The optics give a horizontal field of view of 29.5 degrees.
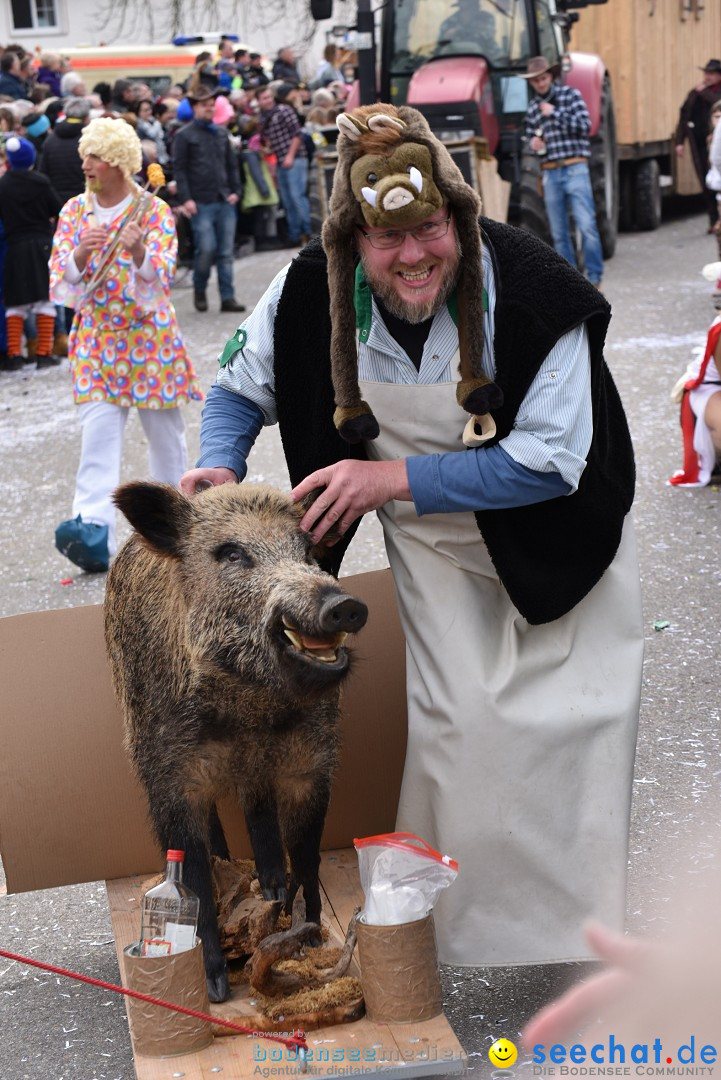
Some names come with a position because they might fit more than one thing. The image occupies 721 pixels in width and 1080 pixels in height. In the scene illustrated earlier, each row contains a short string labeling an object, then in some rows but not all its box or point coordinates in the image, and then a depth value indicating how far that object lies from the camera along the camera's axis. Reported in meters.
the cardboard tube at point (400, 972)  2.91
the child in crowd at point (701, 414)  7.45
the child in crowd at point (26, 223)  11.64
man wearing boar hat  3.12
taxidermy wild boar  2.94
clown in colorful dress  6.73
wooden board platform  2.79
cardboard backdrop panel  3.56
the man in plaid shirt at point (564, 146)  12.59
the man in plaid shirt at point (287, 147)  16.92
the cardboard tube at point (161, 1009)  2.86
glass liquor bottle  2.93
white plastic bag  2.95
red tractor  13.35
